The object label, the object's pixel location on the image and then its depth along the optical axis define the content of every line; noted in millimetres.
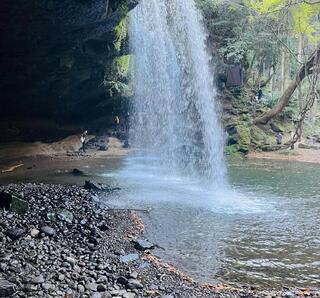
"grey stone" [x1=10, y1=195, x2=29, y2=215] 8741
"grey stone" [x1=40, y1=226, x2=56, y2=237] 7901
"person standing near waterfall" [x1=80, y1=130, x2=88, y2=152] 23122
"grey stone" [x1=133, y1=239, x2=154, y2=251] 8172
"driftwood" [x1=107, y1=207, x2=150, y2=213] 10900
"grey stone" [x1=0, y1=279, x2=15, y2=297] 5109
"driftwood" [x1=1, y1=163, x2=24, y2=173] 16762
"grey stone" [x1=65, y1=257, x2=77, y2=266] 6589
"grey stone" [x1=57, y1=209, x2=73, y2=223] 8883
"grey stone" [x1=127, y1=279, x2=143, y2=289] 6229
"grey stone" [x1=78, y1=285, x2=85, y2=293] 5771
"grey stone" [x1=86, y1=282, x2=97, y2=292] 5863
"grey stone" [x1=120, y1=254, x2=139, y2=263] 7376
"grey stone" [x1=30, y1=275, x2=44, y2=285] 5616
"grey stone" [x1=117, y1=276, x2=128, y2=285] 6328
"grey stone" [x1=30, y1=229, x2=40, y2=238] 7593
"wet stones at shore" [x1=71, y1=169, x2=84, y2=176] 16156
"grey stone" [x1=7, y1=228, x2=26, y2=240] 7245
